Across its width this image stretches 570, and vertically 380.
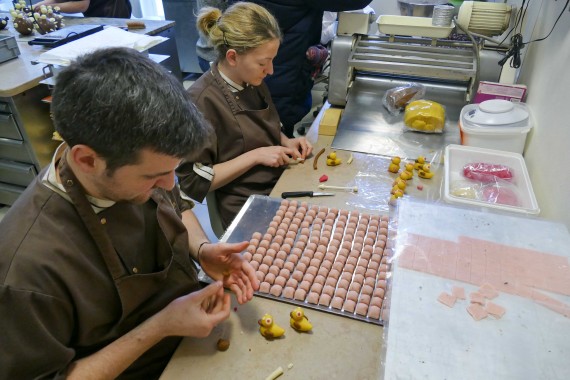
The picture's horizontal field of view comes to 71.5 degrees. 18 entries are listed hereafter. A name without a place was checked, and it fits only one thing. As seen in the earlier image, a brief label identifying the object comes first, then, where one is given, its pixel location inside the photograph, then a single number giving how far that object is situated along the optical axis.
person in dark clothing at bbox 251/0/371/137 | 2.03
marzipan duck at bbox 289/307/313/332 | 0.88
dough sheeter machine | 1.63
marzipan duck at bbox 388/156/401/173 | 1.44
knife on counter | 1.34
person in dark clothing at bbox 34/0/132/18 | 3.39
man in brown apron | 0.68
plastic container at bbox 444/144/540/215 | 1.10
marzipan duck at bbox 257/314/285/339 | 0.87
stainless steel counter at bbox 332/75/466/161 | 1.59
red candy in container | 1.28
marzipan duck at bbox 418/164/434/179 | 1.42
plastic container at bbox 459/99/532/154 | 1.39
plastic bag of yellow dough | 1.63
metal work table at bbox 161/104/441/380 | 0.82
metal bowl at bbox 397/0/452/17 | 2.64
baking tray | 0.95
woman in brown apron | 1.42
